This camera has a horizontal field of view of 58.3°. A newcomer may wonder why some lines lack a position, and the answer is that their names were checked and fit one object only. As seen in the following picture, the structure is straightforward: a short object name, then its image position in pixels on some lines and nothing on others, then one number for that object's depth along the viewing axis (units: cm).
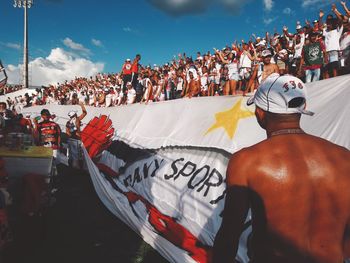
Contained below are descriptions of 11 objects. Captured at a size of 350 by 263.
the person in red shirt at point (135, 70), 1472
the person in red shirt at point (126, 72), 1488
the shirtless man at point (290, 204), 164
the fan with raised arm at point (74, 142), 1057
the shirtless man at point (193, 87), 1118
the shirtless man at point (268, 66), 702
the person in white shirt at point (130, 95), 1368
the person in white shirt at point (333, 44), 754
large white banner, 418
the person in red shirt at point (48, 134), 783
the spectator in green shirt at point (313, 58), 768
